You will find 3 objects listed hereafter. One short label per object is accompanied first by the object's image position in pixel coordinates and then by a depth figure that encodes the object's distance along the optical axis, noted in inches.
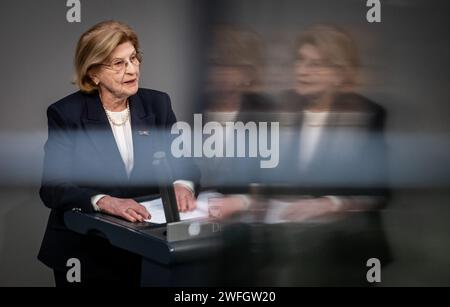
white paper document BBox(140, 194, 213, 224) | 212.2
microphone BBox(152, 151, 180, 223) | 204.4
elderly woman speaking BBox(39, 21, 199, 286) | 221.8
